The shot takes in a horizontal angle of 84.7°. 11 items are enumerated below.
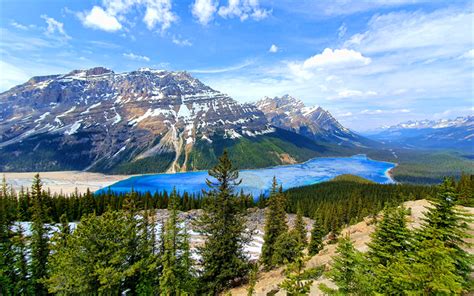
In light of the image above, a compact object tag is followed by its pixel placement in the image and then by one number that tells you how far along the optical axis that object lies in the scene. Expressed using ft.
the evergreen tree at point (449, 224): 48.36
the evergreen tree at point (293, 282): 51.26
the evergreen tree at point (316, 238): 177.19
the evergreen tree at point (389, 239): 57.67
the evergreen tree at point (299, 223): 181.43
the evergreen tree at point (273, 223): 150.00
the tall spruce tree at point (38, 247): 112.37
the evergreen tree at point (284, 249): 125.80
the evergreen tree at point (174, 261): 79.30
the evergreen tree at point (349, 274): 53.31
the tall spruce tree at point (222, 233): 96.02
